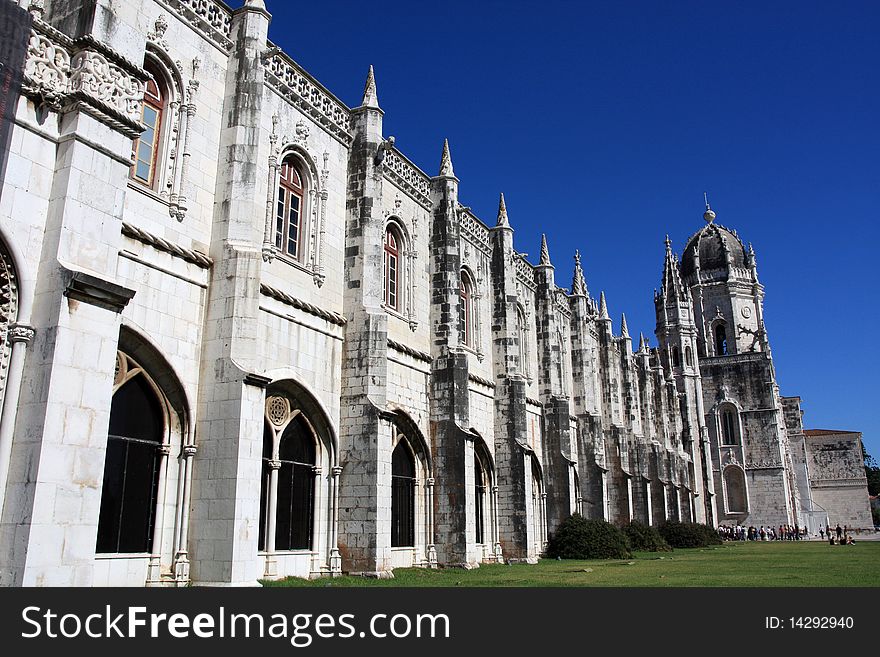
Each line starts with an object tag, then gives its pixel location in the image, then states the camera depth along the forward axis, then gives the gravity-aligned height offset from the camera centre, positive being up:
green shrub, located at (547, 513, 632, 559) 27.67 -0.30
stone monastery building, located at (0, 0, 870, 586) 9.34 +4.17
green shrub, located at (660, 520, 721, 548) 39.19 -0.08
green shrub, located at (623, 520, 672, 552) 32.88 -0.23
